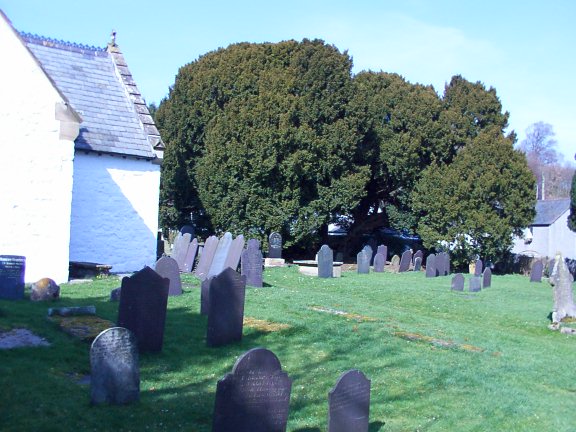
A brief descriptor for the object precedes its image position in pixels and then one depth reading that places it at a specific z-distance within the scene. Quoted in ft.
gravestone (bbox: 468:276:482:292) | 74.05
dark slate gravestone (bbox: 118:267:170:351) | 31.14
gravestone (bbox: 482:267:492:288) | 79.71
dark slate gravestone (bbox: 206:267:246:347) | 33.19
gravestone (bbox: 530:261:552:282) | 94.44
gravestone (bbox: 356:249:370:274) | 92.43
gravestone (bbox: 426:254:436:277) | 92.73
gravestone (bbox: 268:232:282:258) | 91.40
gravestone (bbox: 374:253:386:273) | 97.60
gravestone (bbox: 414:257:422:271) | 103.81
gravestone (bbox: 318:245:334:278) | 77.87
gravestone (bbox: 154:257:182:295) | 46.06
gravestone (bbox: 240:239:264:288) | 58.34
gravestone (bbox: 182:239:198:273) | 73.26
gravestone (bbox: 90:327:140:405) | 23.38
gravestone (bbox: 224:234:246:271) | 59.31
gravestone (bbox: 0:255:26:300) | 41.55
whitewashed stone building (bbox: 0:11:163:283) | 53.72
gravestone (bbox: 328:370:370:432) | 21.65
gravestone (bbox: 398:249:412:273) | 100.94
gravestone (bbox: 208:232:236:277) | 59.88
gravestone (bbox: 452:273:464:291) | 73.87
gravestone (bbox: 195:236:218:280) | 65.49
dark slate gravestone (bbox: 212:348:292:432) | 20.12
